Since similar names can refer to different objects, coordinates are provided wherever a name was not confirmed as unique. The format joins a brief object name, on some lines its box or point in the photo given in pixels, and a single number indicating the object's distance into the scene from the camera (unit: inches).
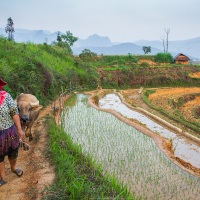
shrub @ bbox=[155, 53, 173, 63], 1298.0
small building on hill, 1290.6
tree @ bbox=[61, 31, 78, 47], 1470.2
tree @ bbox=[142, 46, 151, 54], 1692.2
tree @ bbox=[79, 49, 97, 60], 1096.1
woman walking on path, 132.6
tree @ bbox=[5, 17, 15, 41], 1397.6
